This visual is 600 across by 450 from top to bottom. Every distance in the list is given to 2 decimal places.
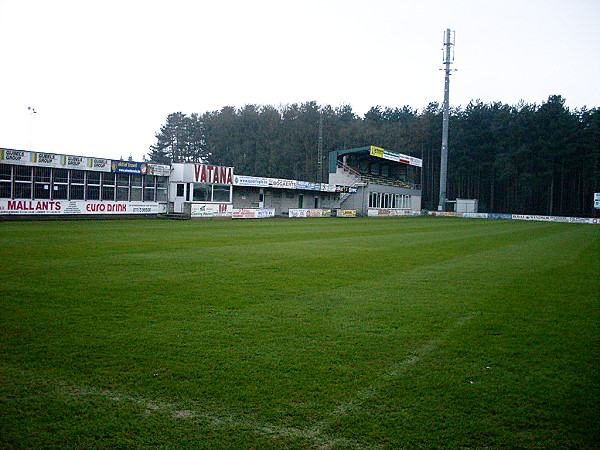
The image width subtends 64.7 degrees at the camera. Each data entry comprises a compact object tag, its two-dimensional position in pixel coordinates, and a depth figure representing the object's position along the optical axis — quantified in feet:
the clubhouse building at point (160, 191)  90.99
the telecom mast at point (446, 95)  199.00
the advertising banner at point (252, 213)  126.11
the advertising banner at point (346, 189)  178.70
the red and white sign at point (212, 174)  119.85
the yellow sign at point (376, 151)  181.47
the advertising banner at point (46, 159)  91.40
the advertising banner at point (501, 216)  204.44
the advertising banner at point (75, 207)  88.69
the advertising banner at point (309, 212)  147.64
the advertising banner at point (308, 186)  157.74
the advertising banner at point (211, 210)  116.16
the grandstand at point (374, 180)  185.78
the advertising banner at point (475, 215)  207.00
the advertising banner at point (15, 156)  87.35
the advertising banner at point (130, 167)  106.11
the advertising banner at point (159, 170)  113.29
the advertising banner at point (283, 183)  146.00
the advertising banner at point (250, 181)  133.18
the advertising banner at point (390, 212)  184.79
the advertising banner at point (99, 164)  100.83
